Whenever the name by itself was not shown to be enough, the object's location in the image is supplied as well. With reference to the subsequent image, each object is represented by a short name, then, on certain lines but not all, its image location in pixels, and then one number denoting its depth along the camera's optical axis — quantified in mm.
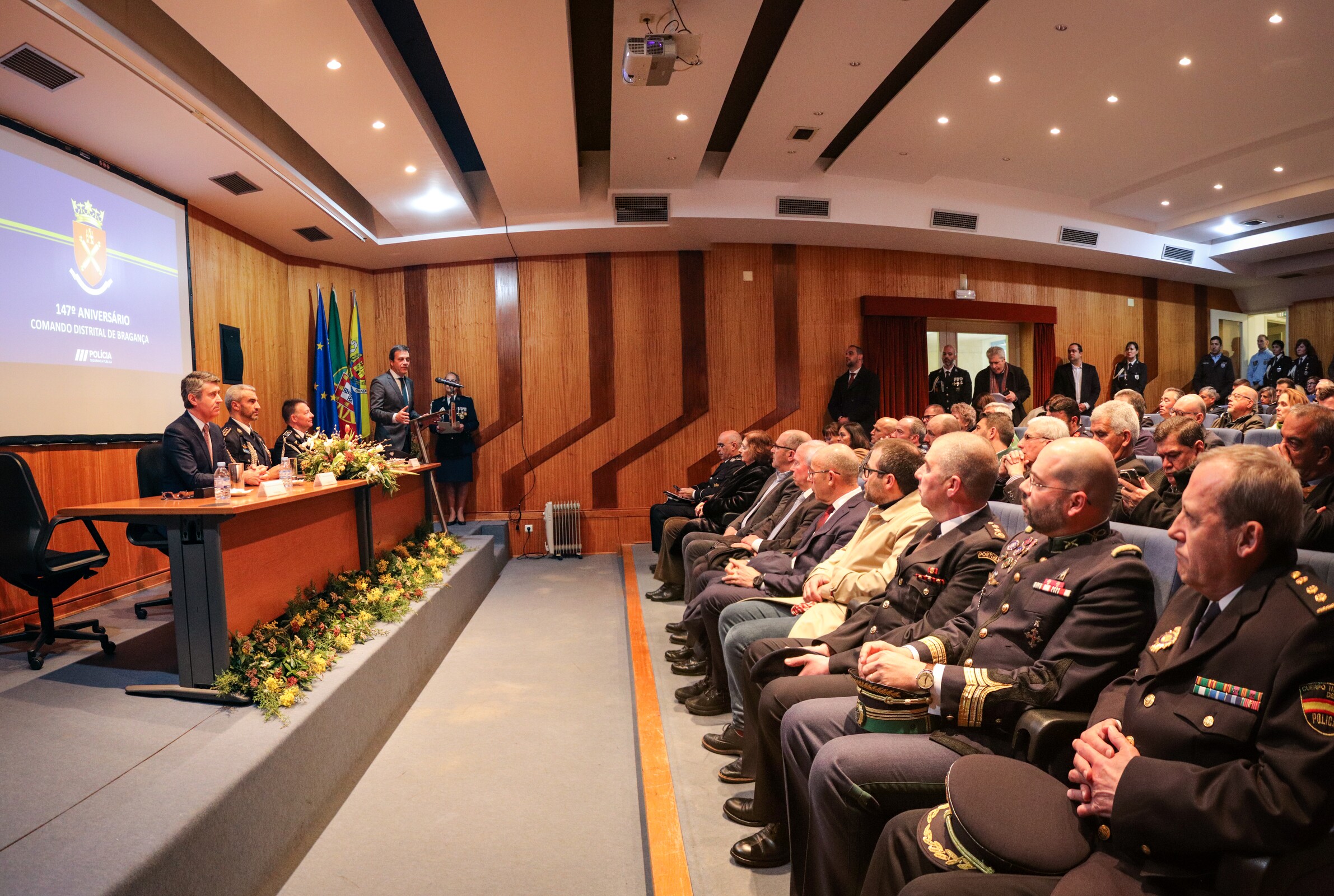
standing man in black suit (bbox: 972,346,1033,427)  7816
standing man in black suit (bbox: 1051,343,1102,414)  8523
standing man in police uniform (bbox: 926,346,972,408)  7934
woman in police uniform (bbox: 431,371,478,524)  7211
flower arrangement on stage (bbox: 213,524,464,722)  2562
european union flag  6945
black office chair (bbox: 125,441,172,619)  3955
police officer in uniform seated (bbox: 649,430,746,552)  5945
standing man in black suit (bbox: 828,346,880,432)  7406
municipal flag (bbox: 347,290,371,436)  7316
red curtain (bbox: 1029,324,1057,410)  8773
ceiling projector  3918
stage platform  1682
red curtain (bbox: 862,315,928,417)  7832
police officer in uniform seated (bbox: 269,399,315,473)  4824
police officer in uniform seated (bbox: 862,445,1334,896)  1068
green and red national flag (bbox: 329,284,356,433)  7117
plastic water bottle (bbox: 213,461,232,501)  2799
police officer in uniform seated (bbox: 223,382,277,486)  4051
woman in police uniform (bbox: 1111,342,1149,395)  8953
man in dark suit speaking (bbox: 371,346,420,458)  6477
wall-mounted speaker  5805
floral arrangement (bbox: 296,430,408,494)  3959
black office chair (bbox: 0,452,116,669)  3275
